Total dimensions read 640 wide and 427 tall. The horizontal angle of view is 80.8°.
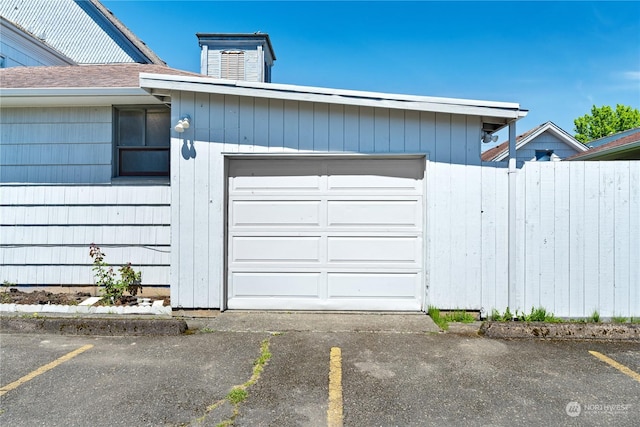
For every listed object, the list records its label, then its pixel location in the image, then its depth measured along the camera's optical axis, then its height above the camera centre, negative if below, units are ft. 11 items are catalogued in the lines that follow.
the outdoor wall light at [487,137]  17.65 +3.70
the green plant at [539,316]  15.67 -4.22
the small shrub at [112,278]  18.49 -3.29
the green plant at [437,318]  15.26 -4.41
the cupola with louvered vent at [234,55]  42.42 +18.11
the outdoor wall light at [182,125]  16.26 +3.86
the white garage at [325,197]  16.29 +0.79
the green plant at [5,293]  17.70 -4.04
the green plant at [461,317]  16.07 -4.39
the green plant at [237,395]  9.67 -4.79
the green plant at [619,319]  15.46 -4.27
